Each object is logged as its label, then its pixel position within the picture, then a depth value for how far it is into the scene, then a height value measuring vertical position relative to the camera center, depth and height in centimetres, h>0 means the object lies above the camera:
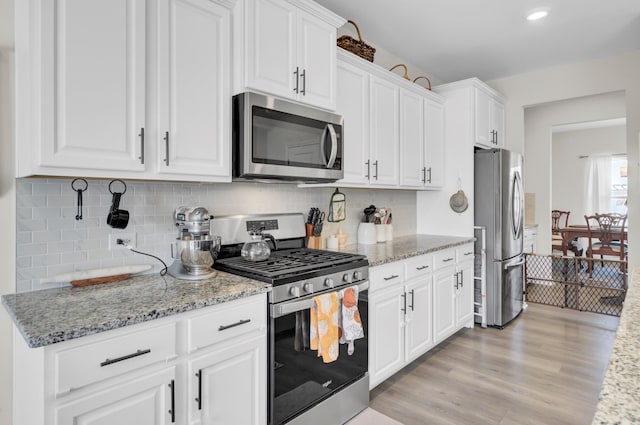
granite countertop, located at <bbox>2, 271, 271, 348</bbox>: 116 -33
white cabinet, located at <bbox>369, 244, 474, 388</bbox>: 240 -69
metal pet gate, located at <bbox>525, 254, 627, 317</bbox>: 419 -98
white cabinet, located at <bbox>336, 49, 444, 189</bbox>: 269 +69
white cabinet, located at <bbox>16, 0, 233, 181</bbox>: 136 +51
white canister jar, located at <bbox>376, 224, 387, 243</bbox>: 329 -18
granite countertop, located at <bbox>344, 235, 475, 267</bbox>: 253 -27
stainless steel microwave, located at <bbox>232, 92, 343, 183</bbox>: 193 +40
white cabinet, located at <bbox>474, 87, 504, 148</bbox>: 378 +99
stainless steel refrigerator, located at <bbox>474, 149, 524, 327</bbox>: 365 -8
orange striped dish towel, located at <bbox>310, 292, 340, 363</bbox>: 189 -57
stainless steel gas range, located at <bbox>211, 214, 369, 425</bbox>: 175 -53
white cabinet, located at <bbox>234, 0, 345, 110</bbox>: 194 +92
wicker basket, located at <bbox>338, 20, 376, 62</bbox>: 276 +123
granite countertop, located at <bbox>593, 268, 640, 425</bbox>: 61 -32
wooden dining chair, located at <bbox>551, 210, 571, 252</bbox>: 646 -24
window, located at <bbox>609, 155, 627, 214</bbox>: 796 +64
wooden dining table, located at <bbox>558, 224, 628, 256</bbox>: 601 -35
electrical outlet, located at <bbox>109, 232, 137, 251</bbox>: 181 -13
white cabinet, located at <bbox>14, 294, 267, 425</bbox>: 114 -56
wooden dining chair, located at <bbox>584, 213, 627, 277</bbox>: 569 -36
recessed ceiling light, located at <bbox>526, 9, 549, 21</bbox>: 290 +154
